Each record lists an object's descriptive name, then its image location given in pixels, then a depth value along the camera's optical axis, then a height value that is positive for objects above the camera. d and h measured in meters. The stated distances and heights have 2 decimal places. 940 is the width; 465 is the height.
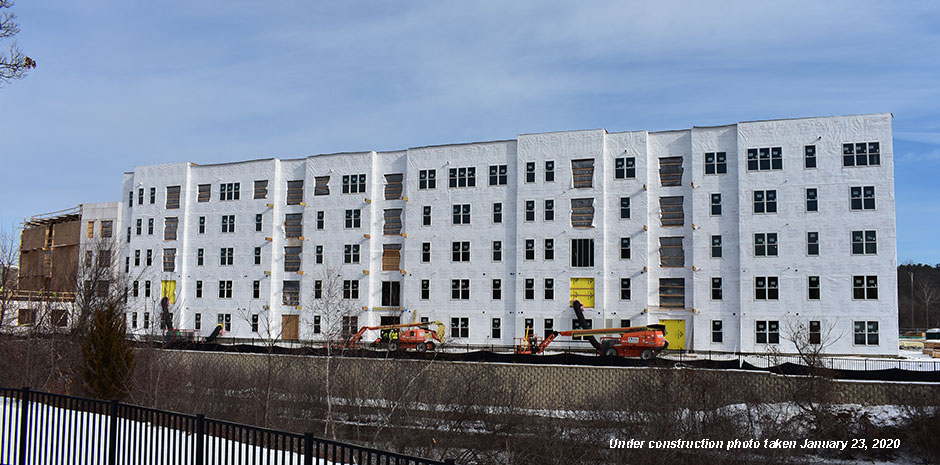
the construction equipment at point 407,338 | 49.28 -2.66
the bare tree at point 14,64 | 16.08 +5.39
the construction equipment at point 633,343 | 44.62 -2.50
